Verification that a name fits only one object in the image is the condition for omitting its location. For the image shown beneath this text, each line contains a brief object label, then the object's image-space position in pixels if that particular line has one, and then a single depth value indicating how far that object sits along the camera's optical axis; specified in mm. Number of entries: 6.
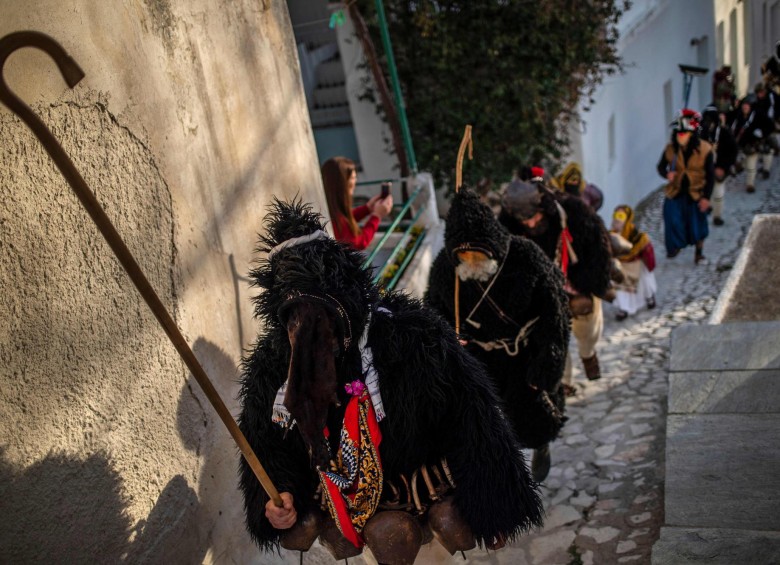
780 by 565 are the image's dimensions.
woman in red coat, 5926
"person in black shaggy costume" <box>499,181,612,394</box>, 5508
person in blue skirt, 10047
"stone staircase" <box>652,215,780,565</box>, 3604
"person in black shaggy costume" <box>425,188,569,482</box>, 4484
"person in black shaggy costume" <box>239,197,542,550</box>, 2859
